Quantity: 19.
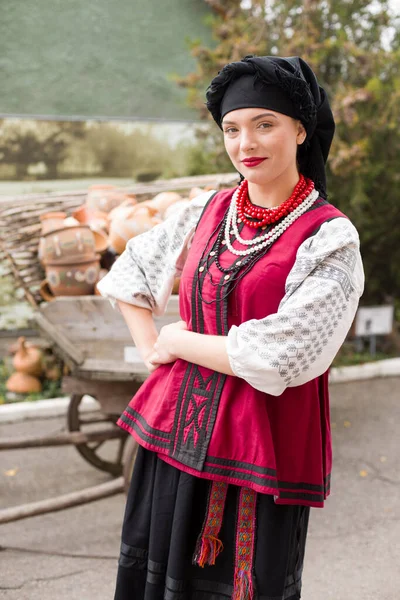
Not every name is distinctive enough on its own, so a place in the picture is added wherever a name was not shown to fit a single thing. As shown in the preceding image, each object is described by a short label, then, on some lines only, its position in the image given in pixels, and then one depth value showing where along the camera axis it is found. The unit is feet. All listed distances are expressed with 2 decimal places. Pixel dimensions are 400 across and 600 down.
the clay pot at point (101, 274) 10.44
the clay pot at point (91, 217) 11.61
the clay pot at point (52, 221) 10.63
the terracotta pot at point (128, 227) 10.68
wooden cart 9.75
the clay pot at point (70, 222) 10.85
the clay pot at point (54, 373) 17.46
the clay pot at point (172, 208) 11.02
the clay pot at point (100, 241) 10.89
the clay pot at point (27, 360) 17.30
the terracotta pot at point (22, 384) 17.04
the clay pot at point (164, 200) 11.69
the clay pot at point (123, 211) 11.03
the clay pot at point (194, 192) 12.35
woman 4.95
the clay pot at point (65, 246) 10.16
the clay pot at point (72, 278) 10.23
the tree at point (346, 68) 17.60
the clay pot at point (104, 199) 12.60
